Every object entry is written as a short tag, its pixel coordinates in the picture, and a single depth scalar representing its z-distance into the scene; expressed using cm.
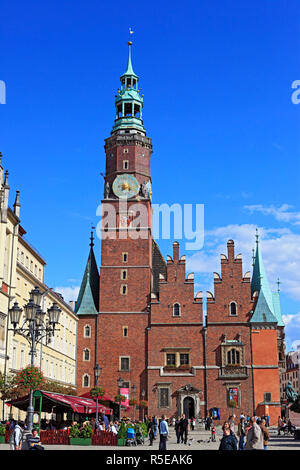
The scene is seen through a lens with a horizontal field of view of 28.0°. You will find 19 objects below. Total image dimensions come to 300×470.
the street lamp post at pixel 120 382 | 5550
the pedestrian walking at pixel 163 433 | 2134
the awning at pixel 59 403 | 2723
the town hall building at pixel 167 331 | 5816
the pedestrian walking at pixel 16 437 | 2028
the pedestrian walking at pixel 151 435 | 2928
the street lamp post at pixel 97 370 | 3843
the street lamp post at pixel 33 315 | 2033
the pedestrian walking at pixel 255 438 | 1422
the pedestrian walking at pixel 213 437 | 3275
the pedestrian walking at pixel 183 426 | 2934
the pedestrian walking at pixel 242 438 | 2108
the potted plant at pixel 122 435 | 2797
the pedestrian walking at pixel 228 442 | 1339
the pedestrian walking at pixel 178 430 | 3010
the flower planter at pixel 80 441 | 2712
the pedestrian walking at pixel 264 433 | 1608
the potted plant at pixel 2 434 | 2611
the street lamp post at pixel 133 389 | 5884
